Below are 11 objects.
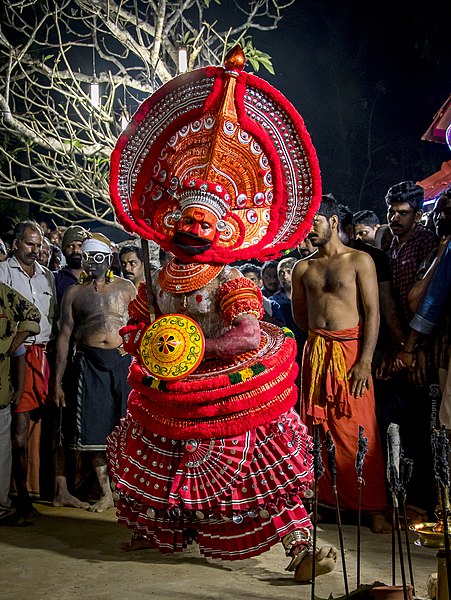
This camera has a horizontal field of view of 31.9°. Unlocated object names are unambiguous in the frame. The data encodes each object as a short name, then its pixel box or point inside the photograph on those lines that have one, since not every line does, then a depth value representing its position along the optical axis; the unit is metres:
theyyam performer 4.20
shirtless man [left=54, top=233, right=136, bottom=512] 6.17
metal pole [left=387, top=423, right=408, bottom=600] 2.55
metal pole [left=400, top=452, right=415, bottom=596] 2.69
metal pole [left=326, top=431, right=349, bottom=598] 2.81
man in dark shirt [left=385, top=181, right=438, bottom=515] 5.64
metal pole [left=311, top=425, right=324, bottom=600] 2.82
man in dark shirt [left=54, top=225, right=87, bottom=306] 7.07
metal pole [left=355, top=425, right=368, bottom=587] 2.94
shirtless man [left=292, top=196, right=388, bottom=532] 5.37
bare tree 9.81
